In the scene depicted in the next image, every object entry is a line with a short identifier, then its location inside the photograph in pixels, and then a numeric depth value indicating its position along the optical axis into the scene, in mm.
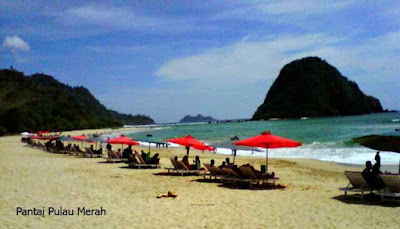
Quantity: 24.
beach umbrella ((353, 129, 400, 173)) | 9680
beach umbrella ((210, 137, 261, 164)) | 14552
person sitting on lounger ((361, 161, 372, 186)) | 9945
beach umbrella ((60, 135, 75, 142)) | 29020
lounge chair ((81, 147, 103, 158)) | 23312
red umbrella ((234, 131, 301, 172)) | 12398
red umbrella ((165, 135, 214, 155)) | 15352
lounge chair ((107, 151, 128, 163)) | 20000
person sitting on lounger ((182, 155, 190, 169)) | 15330
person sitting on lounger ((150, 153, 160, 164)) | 17656
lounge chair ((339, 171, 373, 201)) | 9828
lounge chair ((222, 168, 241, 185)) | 12492
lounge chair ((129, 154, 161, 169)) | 17438
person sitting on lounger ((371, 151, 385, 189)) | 9812
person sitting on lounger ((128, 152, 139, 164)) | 17531
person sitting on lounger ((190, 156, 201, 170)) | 15289
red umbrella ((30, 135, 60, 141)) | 30612
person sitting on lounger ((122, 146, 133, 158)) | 19839
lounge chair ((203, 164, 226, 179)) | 12980
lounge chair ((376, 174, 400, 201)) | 9230
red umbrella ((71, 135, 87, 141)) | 26409
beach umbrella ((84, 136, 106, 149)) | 24964
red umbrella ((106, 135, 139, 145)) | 19188
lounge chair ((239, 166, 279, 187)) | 12148
